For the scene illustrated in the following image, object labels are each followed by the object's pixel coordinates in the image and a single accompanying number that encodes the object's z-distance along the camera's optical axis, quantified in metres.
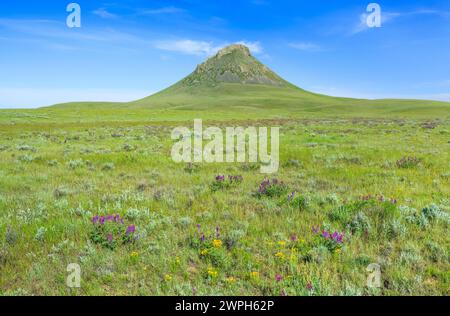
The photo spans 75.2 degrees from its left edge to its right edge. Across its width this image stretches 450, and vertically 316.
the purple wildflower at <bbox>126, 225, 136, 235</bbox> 5.85
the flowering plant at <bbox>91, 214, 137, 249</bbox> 5.58
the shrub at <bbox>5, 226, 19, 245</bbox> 5.59
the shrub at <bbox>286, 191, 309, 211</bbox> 7.36
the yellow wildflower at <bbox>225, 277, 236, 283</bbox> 4.38
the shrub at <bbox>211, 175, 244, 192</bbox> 9.51
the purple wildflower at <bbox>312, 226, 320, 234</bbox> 5.80
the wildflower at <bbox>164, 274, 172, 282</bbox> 4.41
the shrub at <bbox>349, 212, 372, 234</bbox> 5.96
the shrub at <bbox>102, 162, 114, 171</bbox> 12.68
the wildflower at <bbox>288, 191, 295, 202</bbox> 7.74
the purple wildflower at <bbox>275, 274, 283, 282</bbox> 4.39
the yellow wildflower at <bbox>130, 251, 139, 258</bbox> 5.05
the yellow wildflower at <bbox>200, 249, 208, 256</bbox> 5.13
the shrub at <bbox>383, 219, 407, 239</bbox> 5.70
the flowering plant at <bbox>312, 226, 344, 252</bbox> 5.21
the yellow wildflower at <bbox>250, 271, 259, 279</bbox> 4.46
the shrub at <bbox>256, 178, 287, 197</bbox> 8.56
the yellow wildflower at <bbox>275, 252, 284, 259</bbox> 4.95
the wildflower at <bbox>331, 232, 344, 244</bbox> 5.30
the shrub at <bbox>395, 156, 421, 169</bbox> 12.16
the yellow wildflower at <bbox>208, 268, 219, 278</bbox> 4.49
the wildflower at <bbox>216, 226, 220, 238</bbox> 5.74
